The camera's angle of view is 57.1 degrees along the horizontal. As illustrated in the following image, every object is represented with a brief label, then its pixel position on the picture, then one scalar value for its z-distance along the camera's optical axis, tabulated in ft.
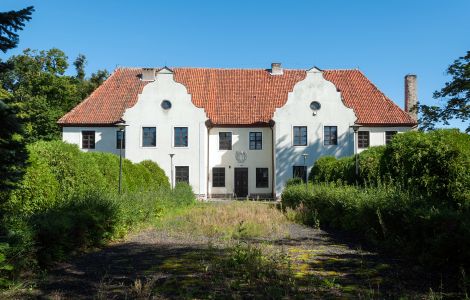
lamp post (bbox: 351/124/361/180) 55.72
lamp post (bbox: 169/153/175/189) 101.20
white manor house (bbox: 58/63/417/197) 108.06
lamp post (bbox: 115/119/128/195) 53.65
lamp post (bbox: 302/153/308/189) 103.79
